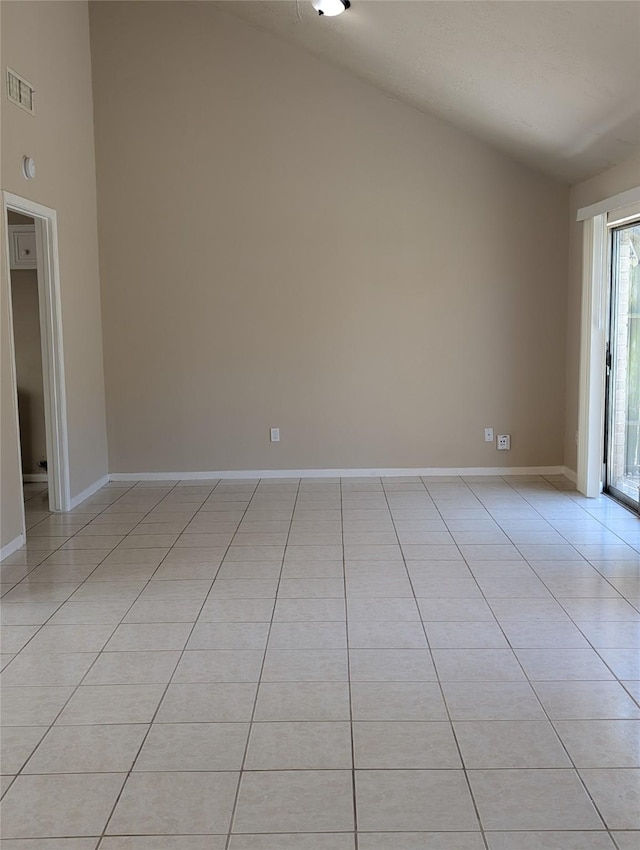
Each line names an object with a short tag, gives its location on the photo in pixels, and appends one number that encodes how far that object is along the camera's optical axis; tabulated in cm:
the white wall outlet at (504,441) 604
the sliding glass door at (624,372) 502
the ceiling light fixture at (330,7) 418
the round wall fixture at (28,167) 448
